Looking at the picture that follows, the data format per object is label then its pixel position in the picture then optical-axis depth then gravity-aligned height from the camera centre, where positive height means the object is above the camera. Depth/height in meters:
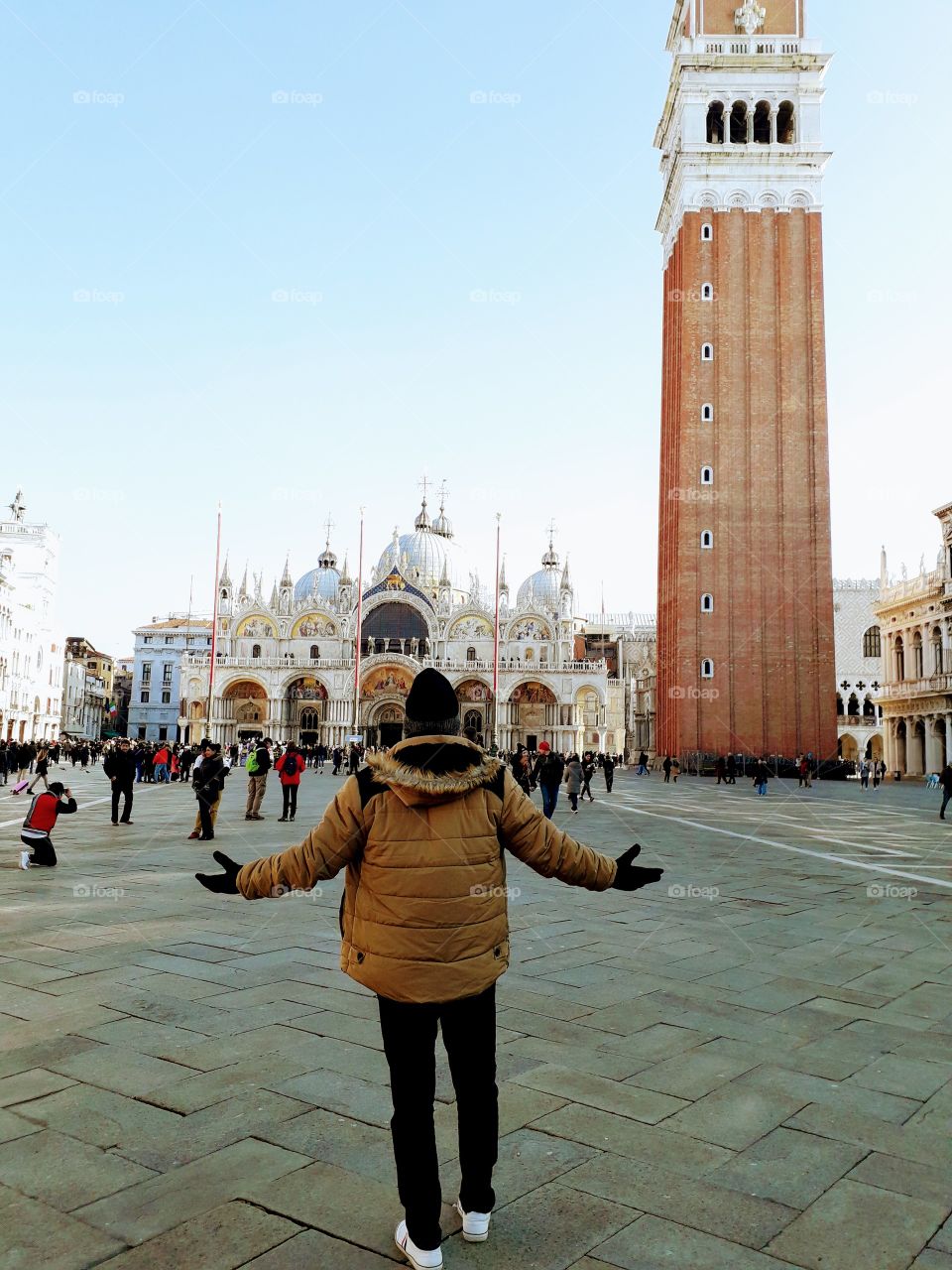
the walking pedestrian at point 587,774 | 21.53 -1.03
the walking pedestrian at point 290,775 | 14.77 -0.75
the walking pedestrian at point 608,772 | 25.61 -1.14
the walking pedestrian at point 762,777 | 26.50 -1.28
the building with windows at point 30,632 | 52.75 +5.55
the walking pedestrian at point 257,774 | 14.20 -0.72
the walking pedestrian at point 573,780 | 18.48 -0.99
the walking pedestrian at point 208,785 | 11.60 -0.73
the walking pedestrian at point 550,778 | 15.76 -0.82
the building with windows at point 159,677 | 79.25 +4.07
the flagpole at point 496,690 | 52.81 +2.23
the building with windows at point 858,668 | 57.91 +4.09
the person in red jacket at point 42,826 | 9.30 -1.00
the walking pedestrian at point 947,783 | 17.20 -0.91
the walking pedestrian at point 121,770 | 13.34 -0.64
